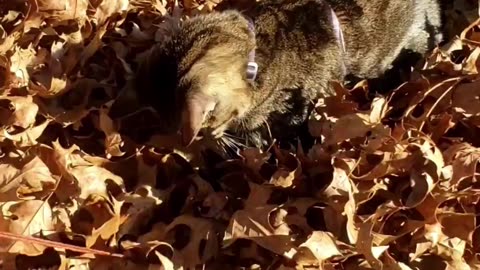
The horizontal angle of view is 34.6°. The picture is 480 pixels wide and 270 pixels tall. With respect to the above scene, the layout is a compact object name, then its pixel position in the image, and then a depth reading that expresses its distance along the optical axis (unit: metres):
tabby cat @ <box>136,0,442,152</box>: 2.10
